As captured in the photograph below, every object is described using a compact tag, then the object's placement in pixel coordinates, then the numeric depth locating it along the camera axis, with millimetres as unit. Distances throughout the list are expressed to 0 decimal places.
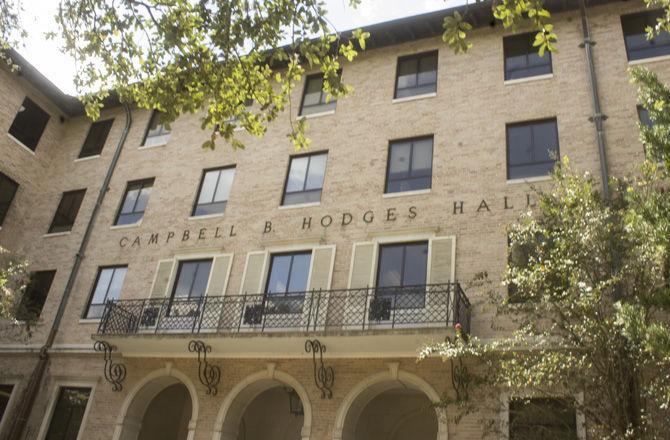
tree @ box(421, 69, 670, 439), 7605
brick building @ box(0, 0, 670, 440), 13109
